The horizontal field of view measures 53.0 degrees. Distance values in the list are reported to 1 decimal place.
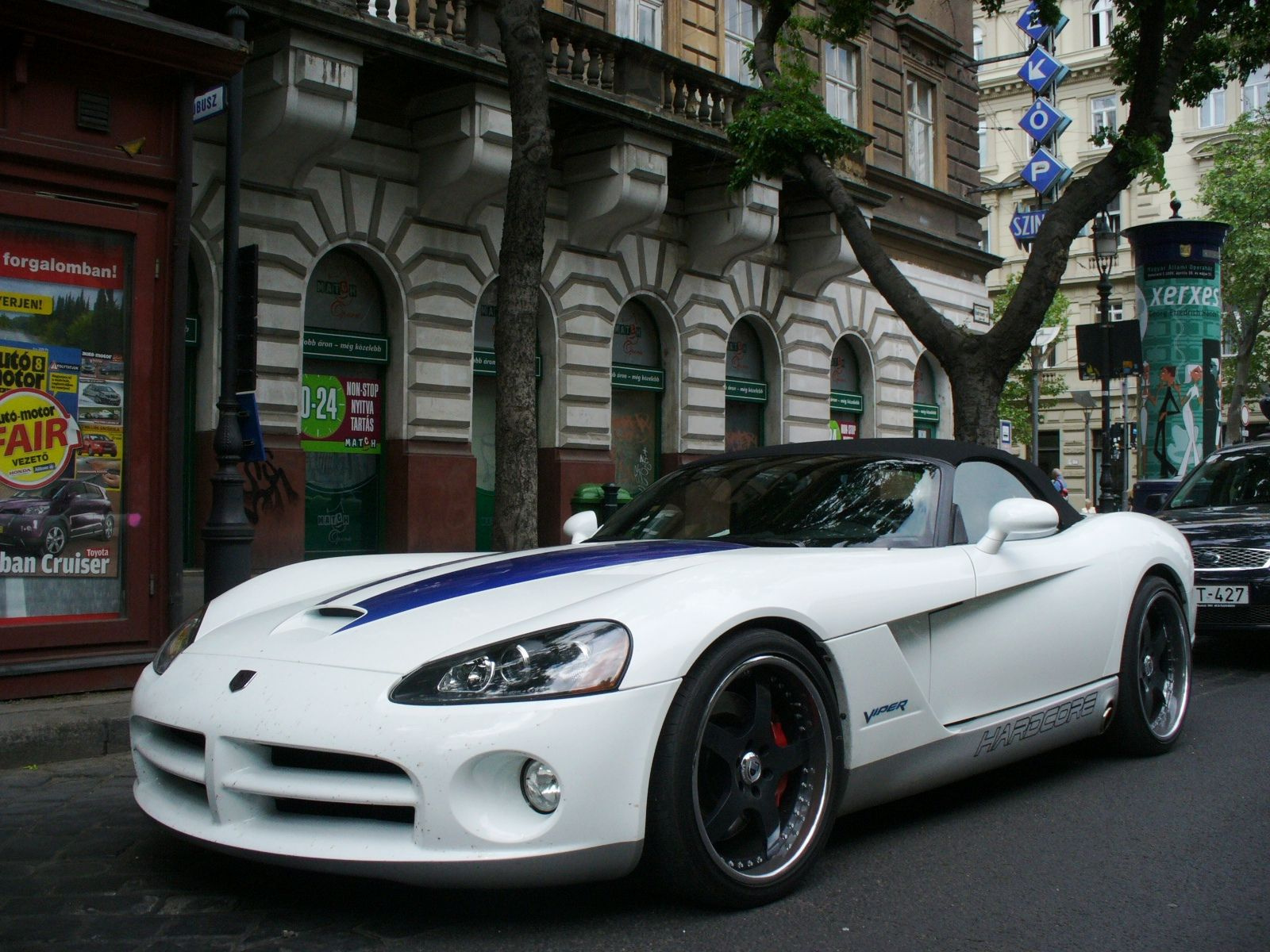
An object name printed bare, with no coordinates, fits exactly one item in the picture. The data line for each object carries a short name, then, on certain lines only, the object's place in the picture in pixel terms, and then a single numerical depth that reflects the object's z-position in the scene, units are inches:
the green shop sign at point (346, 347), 512.4
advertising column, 712.4
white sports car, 118.8
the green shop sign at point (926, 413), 922.7
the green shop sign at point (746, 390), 724.0
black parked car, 325.1
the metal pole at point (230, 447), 306.0
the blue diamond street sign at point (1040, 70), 1002.8
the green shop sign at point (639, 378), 649.6
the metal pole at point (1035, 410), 927.4
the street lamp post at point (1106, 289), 628.7
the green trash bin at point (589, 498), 480.7
